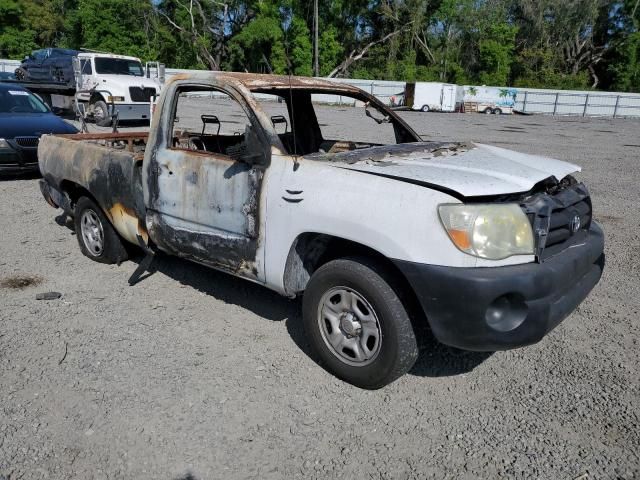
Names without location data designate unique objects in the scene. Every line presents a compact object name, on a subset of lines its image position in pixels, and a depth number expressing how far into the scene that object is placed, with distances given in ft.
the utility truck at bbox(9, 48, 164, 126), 53.98
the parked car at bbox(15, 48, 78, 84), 61.46
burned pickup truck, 8.95
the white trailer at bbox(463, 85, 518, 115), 125.60
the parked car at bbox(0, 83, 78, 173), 27.71
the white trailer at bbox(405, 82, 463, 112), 125.70
